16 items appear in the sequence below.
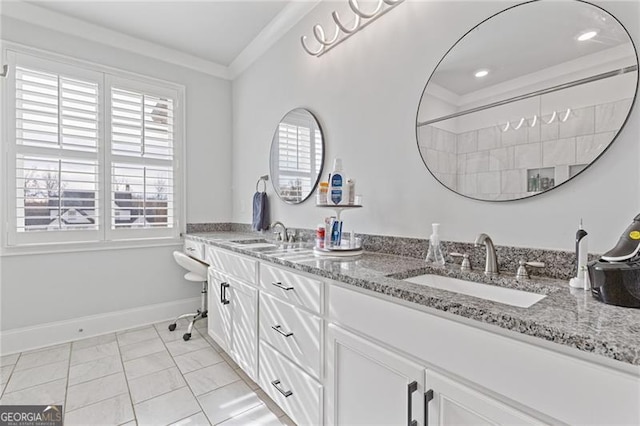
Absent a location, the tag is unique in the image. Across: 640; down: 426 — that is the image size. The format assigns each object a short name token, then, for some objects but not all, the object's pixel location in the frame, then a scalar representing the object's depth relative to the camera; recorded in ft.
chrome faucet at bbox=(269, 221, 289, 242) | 8.01
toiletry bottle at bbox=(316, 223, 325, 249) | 5.86
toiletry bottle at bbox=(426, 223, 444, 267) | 4.61
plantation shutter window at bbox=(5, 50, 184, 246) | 7.88
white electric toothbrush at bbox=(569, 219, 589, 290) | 3.22
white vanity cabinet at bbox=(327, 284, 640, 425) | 1.97
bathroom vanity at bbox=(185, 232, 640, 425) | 2.07
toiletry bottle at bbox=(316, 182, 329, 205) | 5.97
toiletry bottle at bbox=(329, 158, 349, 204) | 5.82
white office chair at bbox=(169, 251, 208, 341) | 8.78
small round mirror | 7.41
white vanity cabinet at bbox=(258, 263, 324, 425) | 4.35
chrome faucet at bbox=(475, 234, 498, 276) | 4.01
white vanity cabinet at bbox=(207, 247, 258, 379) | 5.96
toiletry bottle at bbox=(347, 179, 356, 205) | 5.84
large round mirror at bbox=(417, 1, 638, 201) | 3.36
